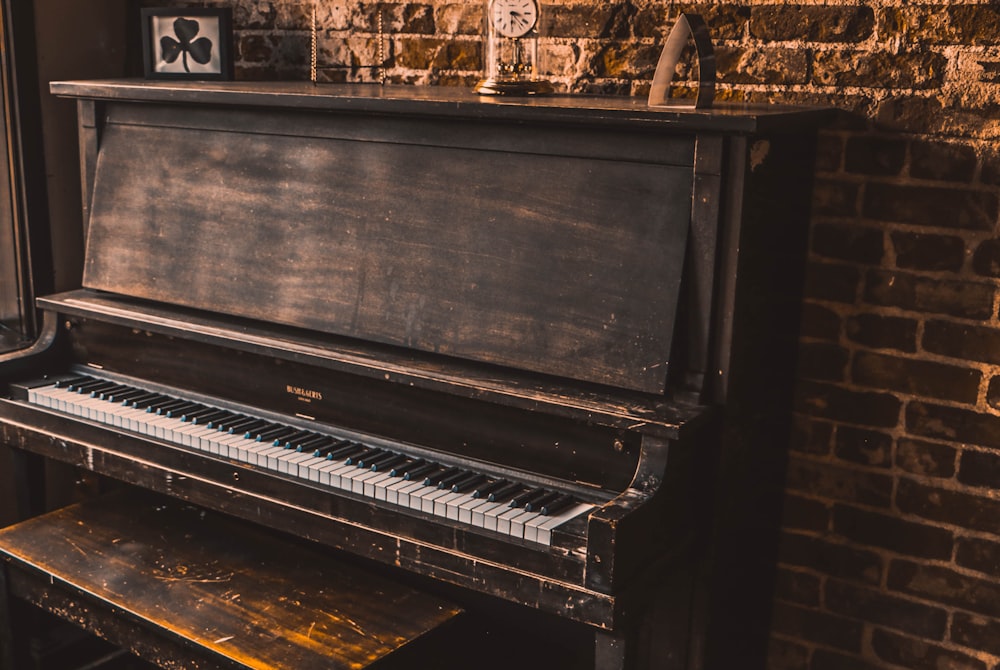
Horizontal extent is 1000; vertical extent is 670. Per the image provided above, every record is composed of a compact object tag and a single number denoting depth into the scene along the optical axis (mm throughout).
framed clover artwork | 2805
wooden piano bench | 2010
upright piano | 1862
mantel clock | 2252
